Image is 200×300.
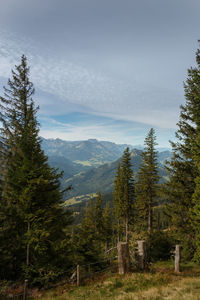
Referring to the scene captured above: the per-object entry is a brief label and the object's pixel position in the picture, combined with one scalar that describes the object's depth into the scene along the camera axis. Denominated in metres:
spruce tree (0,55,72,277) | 11.41
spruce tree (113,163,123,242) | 29.52
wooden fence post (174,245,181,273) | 11.76
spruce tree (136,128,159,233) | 27.25
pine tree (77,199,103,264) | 14.45
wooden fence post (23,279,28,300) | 9.47
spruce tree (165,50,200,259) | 13.42
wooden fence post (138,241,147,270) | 11.83
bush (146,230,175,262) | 21.33
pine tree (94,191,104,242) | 40.69
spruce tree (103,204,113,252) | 41.00
